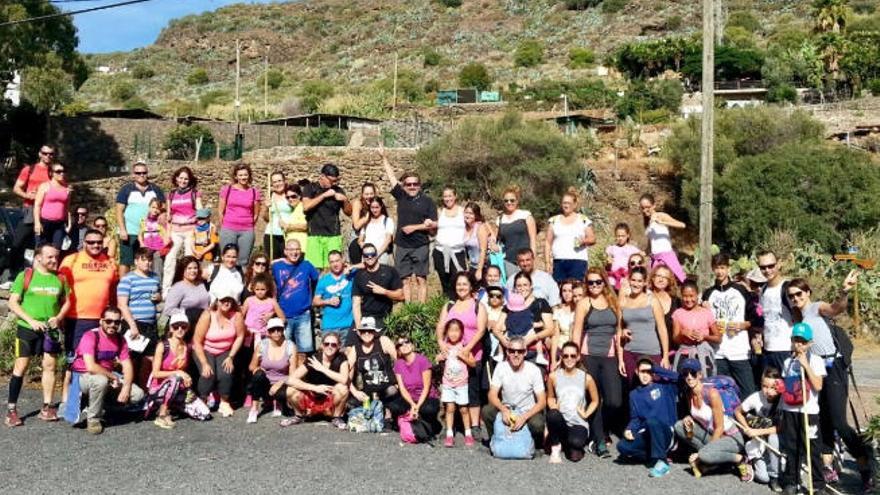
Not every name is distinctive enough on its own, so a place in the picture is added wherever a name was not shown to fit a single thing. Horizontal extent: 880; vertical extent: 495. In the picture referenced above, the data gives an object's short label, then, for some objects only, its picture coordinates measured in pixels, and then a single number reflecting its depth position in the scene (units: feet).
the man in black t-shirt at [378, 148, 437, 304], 32.96
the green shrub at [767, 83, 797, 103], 123.94
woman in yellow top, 33.91
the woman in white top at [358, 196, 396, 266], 32.86
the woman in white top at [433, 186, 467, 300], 32.60
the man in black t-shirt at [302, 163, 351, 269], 33.65
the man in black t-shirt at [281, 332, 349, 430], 27.91
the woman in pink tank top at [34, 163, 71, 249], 33.83
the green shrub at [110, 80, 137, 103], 223.30
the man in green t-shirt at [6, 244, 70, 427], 27.14
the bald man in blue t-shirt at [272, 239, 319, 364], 30.07
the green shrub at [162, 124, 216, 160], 100.37
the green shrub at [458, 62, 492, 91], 180.24
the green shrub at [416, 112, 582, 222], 84.02
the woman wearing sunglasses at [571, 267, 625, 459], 26.13
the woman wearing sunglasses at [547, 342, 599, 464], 24.88
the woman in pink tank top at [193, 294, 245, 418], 28.48
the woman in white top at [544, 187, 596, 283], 32.17
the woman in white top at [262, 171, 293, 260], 34.47
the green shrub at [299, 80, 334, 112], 163.07
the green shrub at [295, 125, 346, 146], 106.73
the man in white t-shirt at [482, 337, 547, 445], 25.14
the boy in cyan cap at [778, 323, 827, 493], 21.77
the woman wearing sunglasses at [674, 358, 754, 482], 23.56
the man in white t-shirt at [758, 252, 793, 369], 25.04
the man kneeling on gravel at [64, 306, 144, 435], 26.53
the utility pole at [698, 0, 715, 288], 39.01
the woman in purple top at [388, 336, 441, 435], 26.94
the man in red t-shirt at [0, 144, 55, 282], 34.63
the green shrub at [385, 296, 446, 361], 31.60
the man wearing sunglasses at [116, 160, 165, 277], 34.53
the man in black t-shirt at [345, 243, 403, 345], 29.76
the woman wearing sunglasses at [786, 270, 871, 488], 22.47
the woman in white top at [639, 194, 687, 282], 32.86
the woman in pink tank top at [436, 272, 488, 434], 26.99
